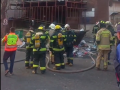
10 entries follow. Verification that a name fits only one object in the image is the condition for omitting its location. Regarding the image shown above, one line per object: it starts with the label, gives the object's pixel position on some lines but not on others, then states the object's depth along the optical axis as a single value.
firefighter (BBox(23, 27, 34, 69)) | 8.92
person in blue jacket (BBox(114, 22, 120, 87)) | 3.33
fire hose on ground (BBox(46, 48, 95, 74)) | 8.51
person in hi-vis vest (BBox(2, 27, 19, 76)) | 7.73
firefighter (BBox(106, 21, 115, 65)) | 10.40
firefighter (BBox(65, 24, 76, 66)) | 9.45
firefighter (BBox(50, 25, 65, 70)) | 8.57
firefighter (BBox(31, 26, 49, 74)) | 8.12
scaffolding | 18.36
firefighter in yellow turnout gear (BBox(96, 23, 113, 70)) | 8.66
